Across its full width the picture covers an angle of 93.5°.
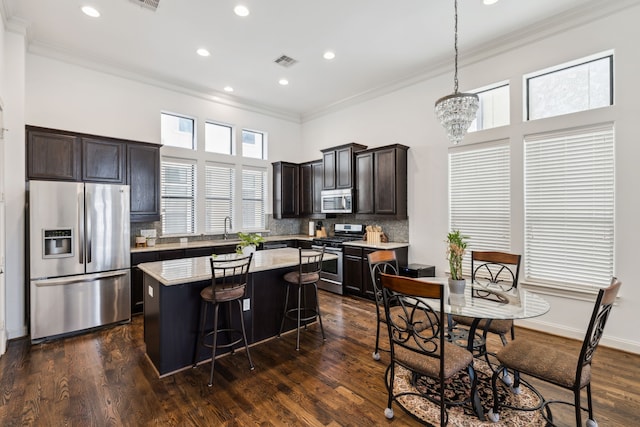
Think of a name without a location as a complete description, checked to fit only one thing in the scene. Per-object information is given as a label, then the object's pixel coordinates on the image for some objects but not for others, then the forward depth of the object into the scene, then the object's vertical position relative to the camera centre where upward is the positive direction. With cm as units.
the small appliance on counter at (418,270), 452 -90
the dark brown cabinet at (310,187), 650 +57
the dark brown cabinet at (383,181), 506 +55
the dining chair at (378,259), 300 -51
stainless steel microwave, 569 +23
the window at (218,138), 591 +151
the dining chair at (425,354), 188 -100
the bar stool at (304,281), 341 -78
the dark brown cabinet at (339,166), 568 +91
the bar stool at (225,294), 271 -75
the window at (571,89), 345 +150
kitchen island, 272 -95
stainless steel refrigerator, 346 -53
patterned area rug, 210 -146
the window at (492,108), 420 +148
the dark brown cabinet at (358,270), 505 -100
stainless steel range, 550 -68
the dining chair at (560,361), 177 -99
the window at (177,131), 538 +150
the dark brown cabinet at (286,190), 670 +51
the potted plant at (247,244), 339 -37
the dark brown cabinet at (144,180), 457 +51
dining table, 208 -71
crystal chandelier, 274 +93
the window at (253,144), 648 +150
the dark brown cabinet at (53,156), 375 +74
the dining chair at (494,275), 259 -84
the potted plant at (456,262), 251 -43
